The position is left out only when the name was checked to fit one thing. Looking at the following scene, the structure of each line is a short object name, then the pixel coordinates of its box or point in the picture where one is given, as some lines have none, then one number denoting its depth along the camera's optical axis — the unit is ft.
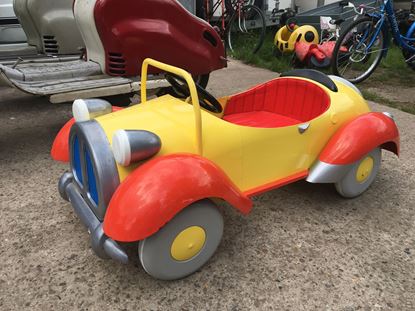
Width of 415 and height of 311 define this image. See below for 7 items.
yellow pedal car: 4.93
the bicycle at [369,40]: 15.94
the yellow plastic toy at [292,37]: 18.58
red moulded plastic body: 10.07
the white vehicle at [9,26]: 14.79
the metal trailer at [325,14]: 21.57
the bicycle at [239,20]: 23.80
